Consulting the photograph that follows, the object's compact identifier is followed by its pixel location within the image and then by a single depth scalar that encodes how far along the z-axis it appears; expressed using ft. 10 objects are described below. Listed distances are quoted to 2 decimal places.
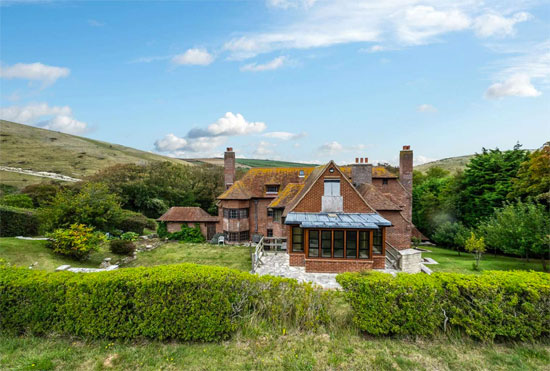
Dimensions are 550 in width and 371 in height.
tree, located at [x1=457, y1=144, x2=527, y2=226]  83.56
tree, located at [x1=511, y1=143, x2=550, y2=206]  64.59
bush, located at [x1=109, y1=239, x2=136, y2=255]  61.26
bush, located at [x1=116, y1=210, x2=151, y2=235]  88.12
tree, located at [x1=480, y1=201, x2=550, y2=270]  51.31
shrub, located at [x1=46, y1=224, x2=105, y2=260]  49.96
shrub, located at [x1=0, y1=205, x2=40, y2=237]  59.21
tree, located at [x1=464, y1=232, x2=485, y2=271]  54.90
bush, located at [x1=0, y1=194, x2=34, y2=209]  87.11
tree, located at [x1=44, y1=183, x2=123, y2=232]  57.16
